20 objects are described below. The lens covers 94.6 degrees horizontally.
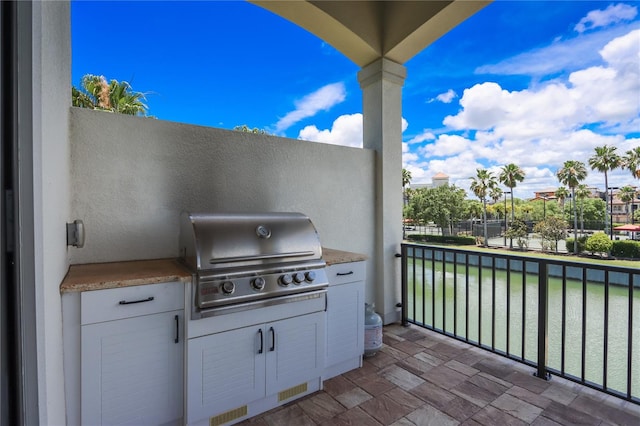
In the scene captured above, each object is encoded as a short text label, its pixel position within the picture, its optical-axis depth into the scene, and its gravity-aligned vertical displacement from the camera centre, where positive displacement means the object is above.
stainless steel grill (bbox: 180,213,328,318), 1.59 -0.30
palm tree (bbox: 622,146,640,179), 14.79 +2.47
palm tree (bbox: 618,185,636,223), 15.90 +0.71
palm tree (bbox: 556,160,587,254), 19.61 +2.30
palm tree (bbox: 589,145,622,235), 17.17 +2.81
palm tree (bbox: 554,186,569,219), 20.63 +1.00
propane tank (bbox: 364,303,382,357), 2.50 -1.07
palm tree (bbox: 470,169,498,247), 23.52 +2.03
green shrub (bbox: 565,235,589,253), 16.77 -2.03
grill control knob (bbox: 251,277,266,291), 1.71 -0.43
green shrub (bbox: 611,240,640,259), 13.83 -2.00
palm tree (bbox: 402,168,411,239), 24.86 +2.45
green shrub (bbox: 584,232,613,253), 15.05 -1.88
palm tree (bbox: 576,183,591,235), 19.58 +1.01
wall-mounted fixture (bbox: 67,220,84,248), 1.59 -0.13
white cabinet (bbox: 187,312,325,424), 1.58 -0.92
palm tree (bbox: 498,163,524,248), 22.73 +2.54
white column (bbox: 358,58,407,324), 3.16 +0.50
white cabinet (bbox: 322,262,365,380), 2.16 -0.82
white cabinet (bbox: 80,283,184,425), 1.38 -0.71
